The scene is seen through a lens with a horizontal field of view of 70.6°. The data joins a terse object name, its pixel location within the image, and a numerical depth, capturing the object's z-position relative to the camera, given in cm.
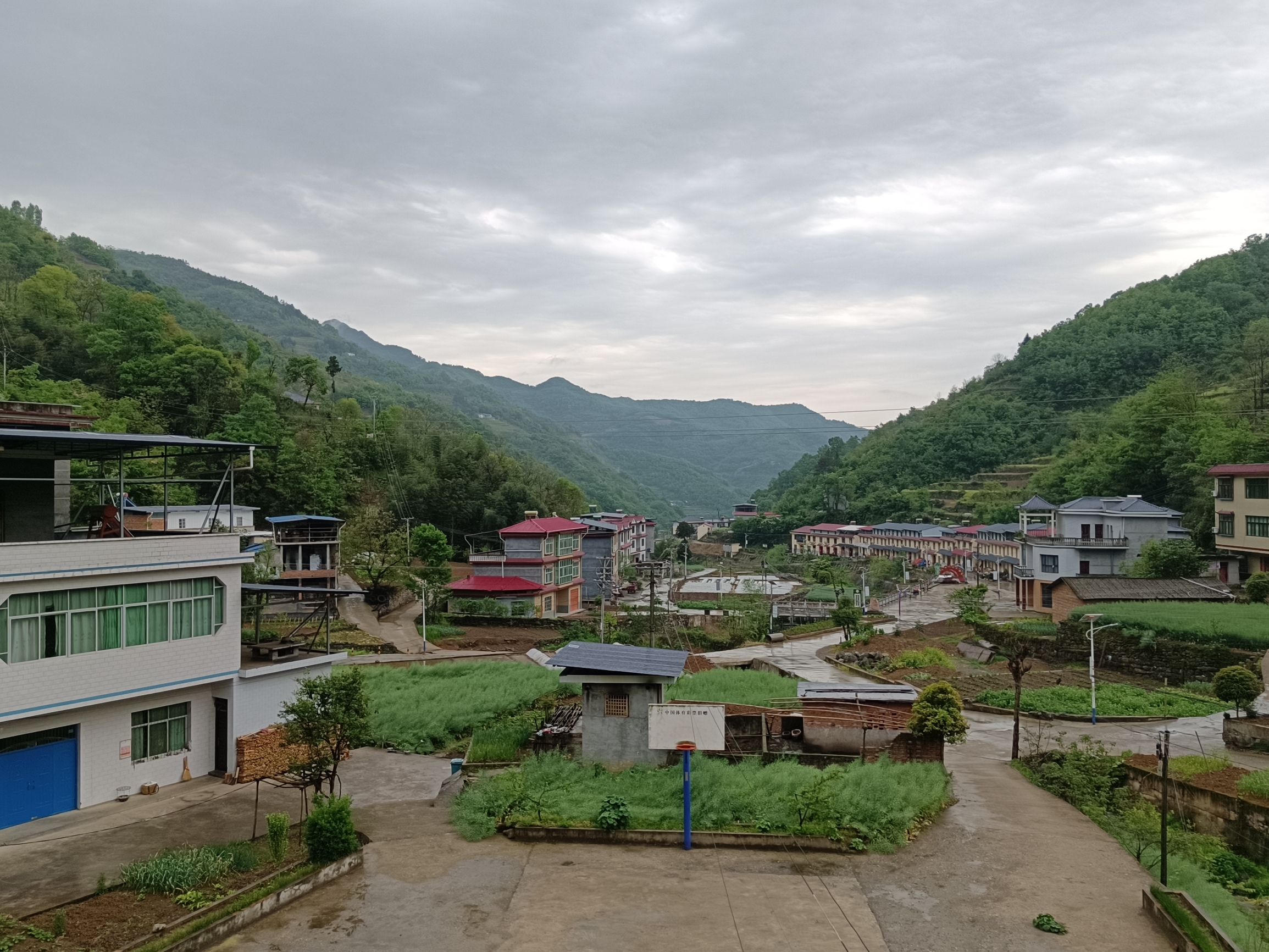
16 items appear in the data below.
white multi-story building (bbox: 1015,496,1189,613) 5009
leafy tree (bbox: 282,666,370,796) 1431
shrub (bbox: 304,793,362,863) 1291
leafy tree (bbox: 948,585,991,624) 4556
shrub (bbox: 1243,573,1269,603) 3741
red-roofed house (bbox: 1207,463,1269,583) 4200
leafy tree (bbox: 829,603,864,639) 4353
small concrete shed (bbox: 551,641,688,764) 1711
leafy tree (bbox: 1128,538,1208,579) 4253
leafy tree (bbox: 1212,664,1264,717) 2383
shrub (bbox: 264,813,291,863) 1309
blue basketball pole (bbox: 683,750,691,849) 1397
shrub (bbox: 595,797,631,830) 1432
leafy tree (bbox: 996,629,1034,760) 3723
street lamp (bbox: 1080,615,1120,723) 2591
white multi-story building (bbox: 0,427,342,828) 1495
